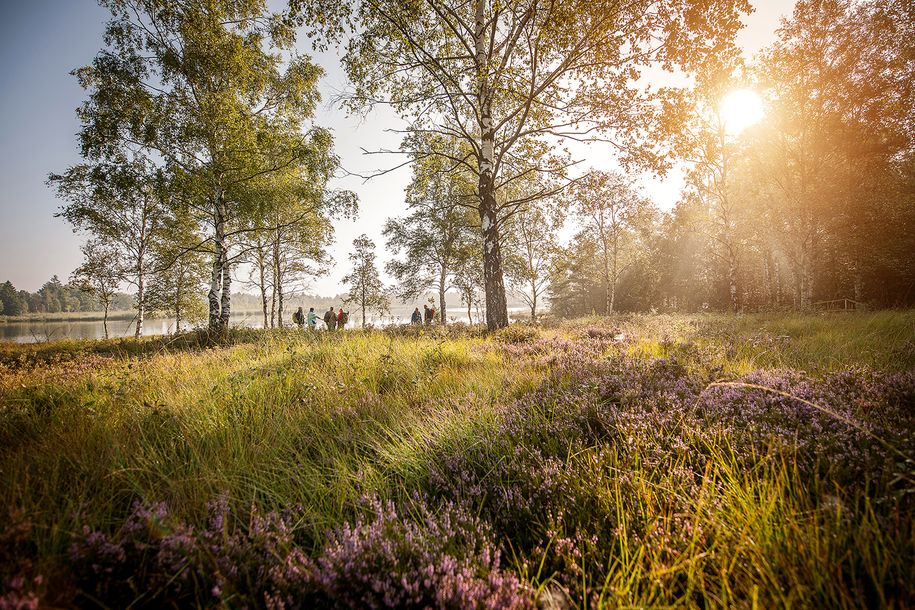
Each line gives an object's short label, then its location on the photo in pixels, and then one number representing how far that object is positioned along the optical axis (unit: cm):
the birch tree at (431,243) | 2402
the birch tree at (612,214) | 2467
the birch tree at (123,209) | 1074
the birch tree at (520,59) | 640
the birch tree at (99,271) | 2444
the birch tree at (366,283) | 3544
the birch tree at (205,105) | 1129
